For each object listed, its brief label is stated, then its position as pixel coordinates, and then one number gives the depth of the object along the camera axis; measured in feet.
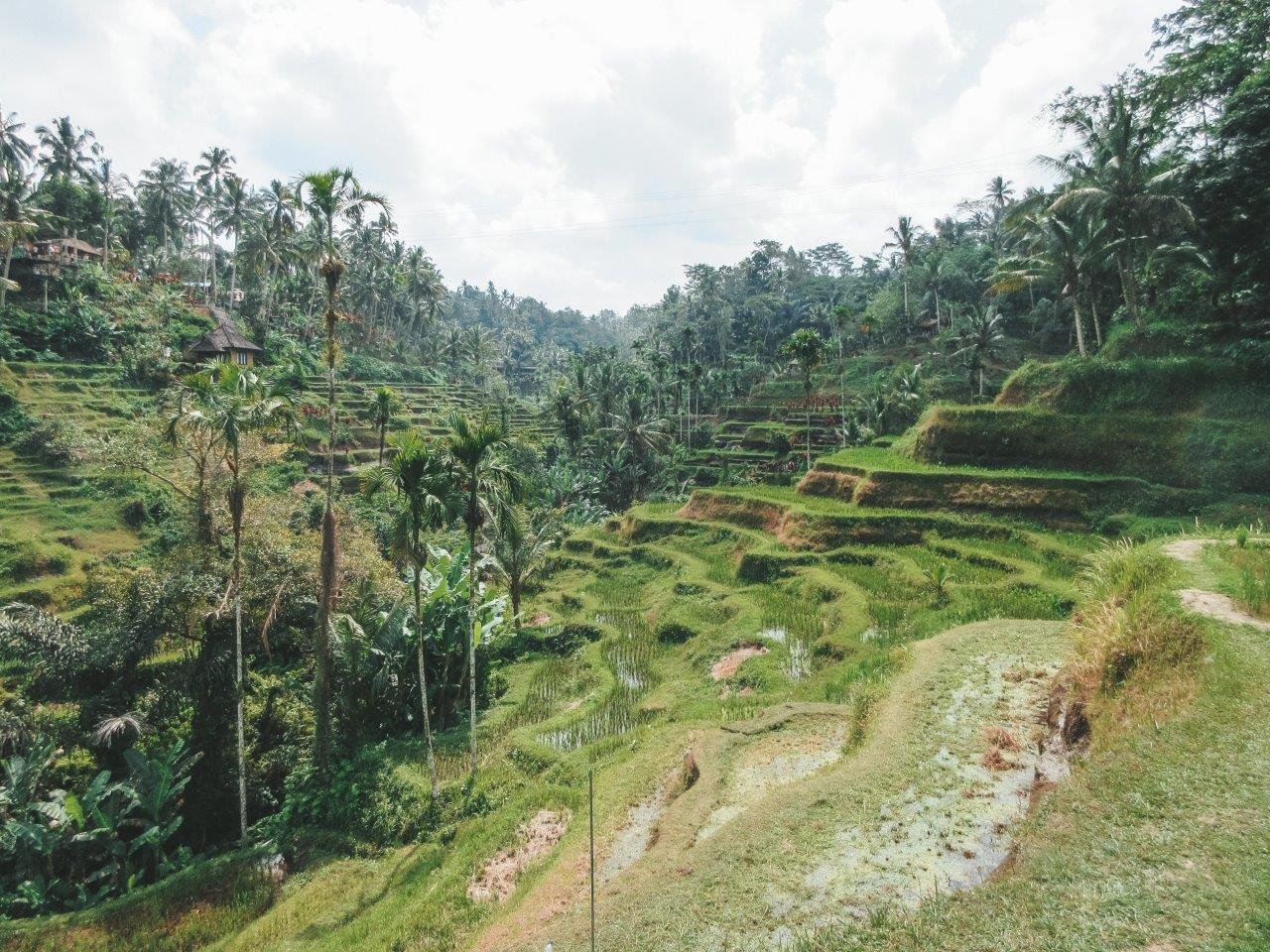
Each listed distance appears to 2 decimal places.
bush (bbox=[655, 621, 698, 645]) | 73.51
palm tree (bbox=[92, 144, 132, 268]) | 186.09
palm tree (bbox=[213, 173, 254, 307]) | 200.95
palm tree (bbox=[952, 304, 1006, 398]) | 146.10
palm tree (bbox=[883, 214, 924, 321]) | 230.89
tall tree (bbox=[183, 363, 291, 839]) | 47.34
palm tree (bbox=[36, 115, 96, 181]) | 194.49
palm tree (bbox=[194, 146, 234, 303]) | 218.38
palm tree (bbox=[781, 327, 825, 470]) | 126.00
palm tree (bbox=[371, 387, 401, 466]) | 116.37
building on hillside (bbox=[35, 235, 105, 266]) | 164.45
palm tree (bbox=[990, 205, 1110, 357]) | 95.66
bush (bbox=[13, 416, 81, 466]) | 115.85
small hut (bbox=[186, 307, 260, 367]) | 158.20
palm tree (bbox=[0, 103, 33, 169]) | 166.71
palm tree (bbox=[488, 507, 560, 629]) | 89.76
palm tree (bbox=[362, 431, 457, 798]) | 44.11
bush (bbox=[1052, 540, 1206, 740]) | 25.81
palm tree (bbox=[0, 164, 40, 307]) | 136.37
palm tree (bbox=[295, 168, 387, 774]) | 43.86
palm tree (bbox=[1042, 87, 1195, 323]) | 82.79
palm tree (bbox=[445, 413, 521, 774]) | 47.80
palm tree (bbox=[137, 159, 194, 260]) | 213.25
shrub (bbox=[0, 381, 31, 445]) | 118.21
